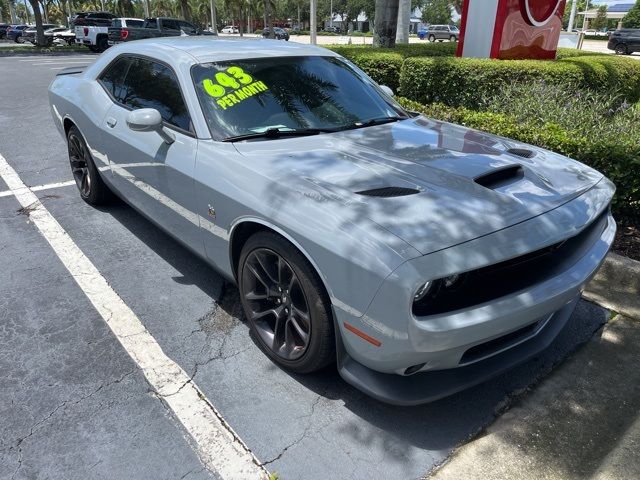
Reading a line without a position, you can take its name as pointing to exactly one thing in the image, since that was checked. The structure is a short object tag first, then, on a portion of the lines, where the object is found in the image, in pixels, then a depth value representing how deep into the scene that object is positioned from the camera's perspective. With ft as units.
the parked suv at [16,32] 134.62
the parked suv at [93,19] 88.99
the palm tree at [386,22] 31.91
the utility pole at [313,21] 98.43
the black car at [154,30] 73.31
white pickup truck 80.53
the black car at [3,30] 144.87
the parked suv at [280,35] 154.04
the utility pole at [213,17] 146.92
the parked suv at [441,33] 175.54
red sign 25.93
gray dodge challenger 6.82
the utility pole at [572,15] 99.19
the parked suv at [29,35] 124.26
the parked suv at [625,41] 96.89
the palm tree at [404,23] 59.21
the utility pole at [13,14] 252.21
